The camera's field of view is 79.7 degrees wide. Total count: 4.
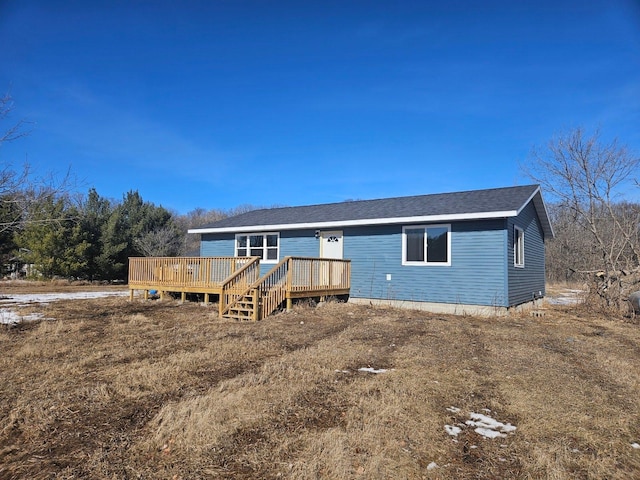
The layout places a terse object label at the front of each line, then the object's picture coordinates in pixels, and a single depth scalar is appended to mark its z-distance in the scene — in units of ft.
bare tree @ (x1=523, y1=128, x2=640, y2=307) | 38.52
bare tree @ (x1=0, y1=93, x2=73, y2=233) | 24.27
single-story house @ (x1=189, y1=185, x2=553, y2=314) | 35.04
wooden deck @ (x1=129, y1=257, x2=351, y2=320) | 32.91
